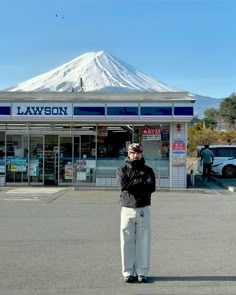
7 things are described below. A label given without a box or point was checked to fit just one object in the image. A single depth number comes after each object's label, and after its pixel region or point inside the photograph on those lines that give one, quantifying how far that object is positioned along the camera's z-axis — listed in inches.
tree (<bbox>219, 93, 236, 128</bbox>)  2547.5
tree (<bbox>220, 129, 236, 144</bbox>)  1490.3
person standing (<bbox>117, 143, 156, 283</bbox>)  171.2
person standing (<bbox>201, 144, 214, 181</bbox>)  664.1
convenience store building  577.3
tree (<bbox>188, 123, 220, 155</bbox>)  1452.6
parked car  757.0
